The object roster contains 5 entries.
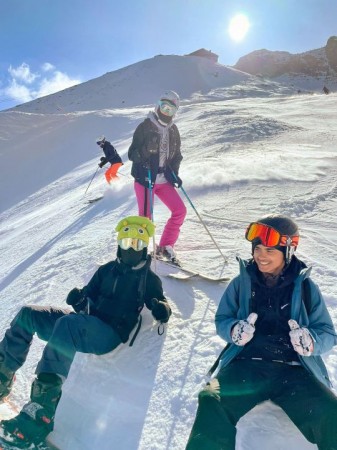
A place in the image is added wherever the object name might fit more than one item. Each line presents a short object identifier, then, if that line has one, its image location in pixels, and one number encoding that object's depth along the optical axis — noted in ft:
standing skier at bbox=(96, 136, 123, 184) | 23.99
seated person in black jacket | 8.61
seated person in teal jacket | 7.36
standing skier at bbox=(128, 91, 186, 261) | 17.24
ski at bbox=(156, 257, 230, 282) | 14.89
